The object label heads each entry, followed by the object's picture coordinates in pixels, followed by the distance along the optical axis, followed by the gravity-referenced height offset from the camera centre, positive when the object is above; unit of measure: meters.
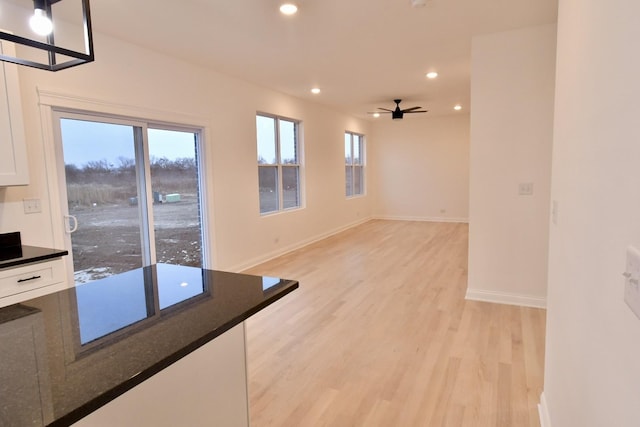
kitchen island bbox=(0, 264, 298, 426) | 0.78 -0.42
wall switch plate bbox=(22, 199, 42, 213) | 2.75 -0.13
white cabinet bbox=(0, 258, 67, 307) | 2.16 -0.57
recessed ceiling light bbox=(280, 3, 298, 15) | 2.80 +1.34
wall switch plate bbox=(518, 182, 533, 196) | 3.45 -0.12
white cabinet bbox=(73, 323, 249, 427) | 0.98 -0.63
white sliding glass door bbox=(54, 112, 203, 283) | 3.18 -0.07
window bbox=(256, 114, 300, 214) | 5.65 +0.31
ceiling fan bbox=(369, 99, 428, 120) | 6.56 +1.21
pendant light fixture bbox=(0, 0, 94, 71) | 1.21 +0.54
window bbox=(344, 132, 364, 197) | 8.59 +0.41
